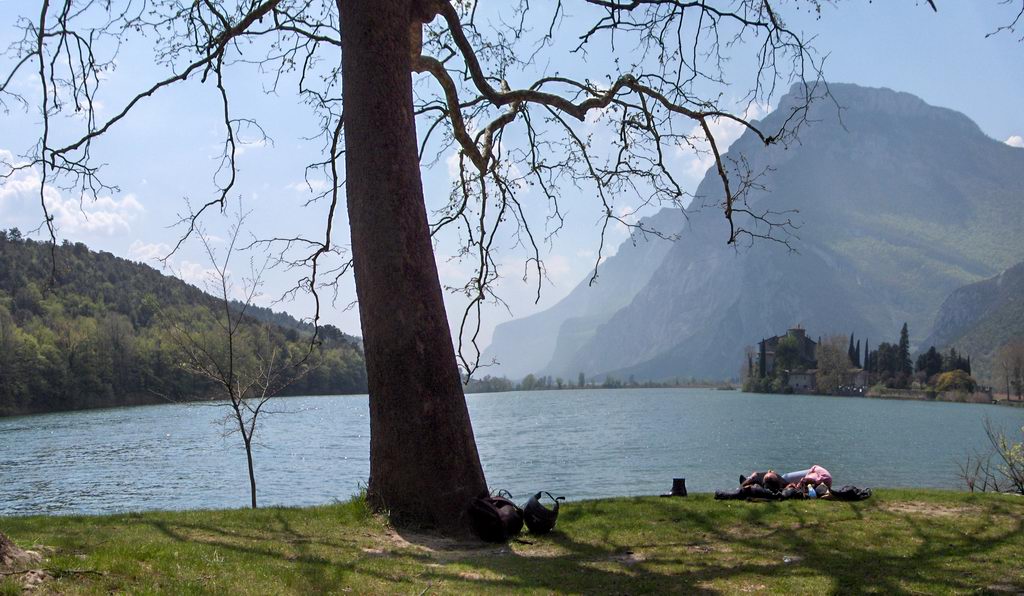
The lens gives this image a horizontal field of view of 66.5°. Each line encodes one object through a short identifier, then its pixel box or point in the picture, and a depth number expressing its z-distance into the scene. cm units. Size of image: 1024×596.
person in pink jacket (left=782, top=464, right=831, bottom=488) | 1259
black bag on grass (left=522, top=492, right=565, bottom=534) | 936
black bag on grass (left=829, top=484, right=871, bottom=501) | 1177
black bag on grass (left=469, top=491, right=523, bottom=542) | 887
